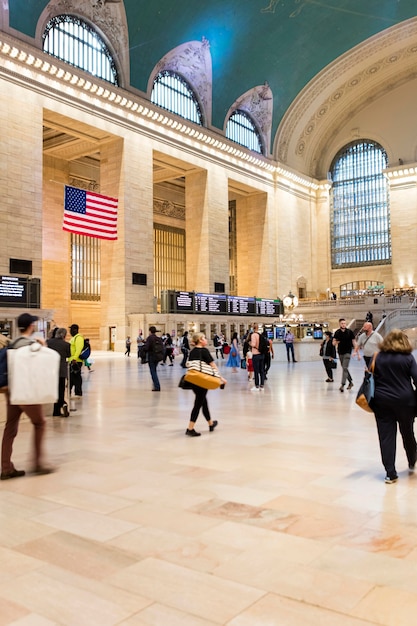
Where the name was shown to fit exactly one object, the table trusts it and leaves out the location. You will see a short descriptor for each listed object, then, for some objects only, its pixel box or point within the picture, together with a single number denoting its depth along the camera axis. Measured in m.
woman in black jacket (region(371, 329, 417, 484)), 4.26
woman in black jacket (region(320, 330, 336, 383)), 12.08
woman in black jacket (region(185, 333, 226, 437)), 6.27
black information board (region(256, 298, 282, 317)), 33.28
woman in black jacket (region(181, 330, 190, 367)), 18.58
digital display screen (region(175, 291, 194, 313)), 27.08
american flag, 21.92
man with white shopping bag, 4.44
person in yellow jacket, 9.30
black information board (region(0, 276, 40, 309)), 20.47
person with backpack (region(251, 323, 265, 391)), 11.12
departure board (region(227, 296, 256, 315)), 30.97
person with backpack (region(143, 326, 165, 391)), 10.72
